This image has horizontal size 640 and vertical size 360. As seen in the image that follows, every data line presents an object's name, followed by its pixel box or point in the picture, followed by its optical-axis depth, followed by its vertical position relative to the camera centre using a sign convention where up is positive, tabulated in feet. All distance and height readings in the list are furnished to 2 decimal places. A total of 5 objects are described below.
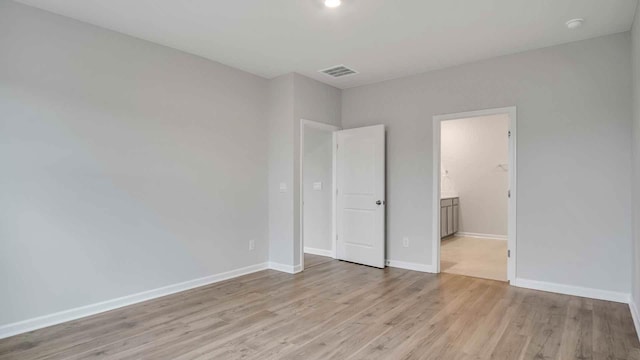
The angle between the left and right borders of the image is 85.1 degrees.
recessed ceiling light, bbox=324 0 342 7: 9.29 +4.68
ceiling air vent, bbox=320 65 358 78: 14.84 +4.62
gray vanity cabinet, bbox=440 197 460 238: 23.07 -2.75
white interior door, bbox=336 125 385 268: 16.17 -0.89
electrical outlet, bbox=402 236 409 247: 15.89 -2.97
